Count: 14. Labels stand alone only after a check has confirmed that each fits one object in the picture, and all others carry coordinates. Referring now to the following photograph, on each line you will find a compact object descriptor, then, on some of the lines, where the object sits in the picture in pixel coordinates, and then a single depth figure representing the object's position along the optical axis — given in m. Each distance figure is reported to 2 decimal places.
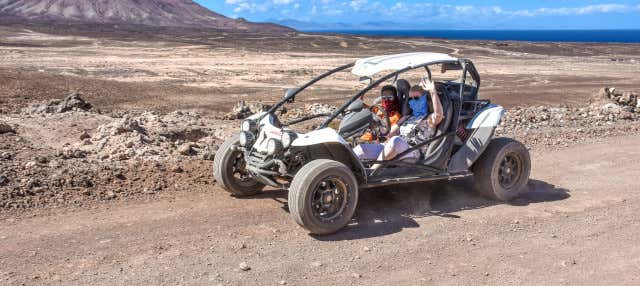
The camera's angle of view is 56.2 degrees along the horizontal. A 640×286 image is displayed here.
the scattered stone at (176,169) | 8.56
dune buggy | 6.26
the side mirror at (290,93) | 7.32
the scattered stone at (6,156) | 8.36
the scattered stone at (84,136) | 10.23
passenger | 6.91
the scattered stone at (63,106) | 14.22
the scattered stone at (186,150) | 9.58
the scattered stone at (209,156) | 9.41
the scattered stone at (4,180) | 7.34
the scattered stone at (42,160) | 8.29
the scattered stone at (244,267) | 5.39
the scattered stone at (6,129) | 10.07
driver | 7.55
